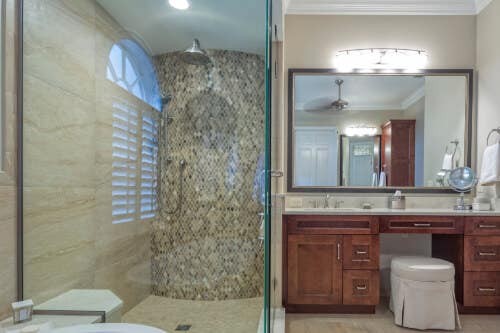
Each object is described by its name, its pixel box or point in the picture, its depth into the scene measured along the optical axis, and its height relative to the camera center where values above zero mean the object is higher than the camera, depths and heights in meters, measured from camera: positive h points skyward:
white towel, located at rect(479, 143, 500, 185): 2.64 +0.01
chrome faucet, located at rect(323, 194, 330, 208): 3.06 -0.33
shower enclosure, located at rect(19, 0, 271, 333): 1.45 +0.03
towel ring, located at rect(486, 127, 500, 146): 2.73 +0.28
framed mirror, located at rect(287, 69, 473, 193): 3.05 +0.32
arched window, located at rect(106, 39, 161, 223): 1.84 +0.16
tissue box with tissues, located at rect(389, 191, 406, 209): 2.92 -0.30
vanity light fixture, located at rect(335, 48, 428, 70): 3.06 +0.96
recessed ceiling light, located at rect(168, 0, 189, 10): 1.96 +0.92
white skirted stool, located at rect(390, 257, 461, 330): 2.29 -0.88
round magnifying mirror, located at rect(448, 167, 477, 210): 2.96 -0.11
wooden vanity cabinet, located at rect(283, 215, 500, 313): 2.54 -0.69
